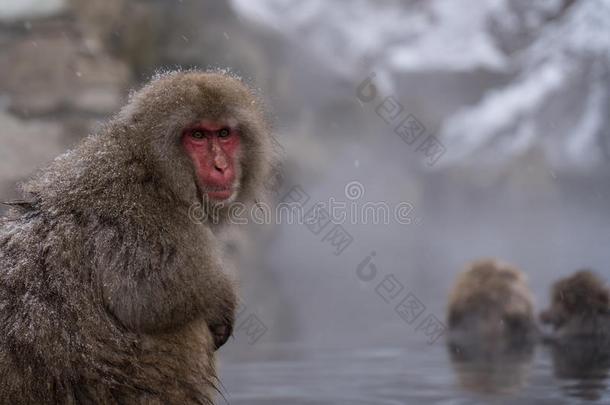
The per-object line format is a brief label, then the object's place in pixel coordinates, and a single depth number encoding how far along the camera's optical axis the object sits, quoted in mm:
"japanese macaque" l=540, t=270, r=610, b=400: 10008
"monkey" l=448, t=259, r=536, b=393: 10937
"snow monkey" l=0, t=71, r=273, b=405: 5207
